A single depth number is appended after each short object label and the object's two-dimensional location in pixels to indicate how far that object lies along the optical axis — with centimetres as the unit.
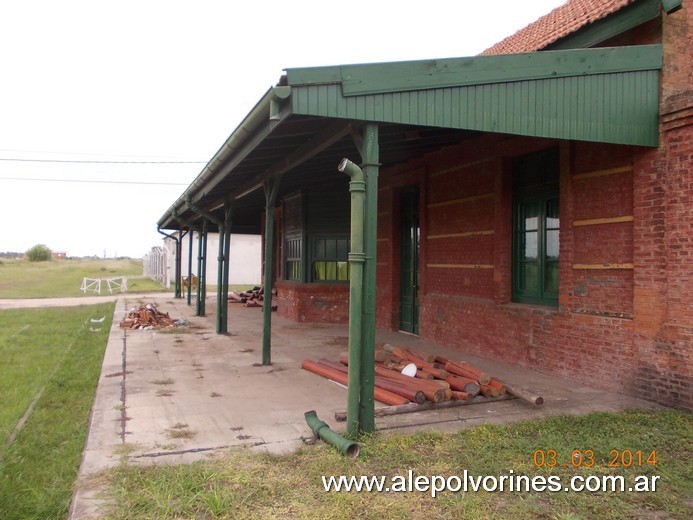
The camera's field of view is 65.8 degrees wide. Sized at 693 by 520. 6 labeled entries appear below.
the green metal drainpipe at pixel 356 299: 468
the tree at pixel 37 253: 8169
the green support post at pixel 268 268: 795
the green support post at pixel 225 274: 1094
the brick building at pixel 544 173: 491
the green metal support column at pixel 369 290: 473
